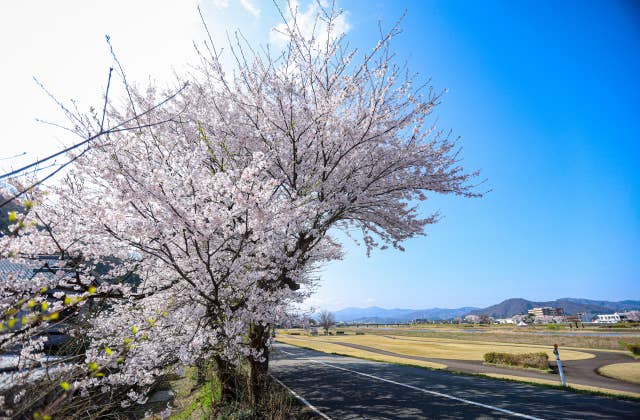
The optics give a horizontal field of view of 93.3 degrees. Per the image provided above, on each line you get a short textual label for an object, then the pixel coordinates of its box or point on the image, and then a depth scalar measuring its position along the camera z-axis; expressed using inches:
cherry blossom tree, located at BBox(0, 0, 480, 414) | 190.7
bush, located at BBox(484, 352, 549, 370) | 571.5
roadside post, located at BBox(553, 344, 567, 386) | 370.8
